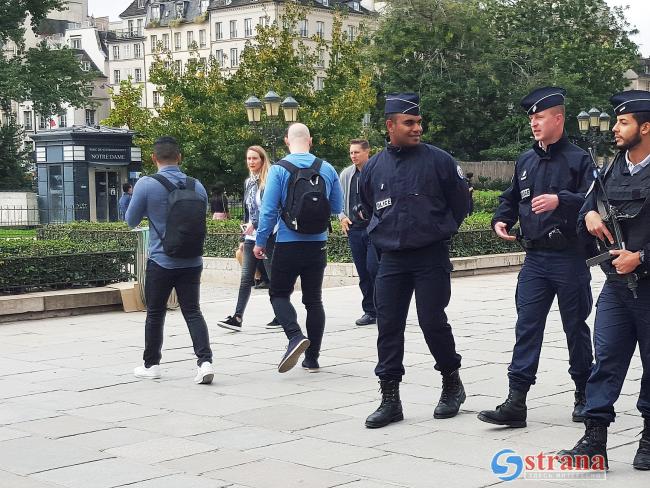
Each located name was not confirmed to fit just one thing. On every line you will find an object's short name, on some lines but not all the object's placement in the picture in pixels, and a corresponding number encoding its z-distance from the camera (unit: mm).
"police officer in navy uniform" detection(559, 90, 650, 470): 5664
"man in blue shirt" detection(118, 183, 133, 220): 30869
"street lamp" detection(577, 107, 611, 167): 37281
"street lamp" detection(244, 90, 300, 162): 25000
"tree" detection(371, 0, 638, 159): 53656
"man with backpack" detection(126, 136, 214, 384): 8625
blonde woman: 11344
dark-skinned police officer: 6875
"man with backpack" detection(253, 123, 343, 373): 8688
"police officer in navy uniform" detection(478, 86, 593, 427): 6668
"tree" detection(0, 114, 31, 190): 45594
